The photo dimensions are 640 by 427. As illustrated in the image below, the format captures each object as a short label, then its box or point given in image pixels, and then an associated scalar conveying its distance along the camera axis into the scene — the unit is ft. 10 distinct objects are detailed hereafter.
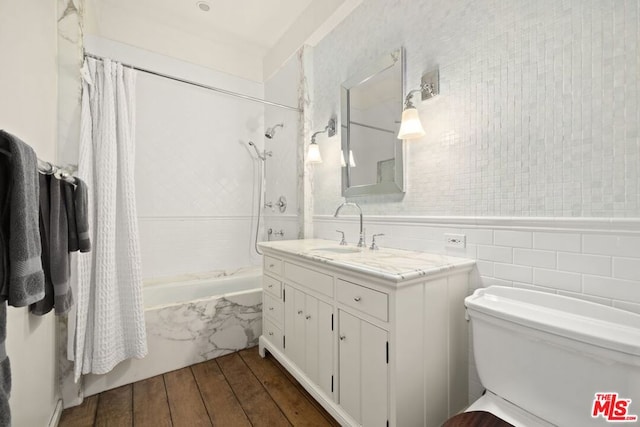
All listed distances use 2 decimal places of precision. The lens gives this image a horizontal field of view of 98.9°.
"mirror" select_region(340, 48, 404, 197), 5.52
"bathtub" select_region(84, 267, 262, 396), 5.81
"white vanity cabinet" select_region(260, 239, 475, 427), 3.45
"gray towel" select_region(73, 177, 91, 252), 3.63
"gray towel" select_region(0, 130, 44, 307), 2.00
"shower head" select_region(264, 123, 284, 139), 9.52
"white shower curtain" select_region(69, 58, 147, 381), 5.17
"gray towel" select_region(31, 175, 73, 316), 3.14
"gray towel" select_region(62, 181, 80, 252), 3.53
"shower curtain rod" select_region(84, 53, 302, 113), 5.57
